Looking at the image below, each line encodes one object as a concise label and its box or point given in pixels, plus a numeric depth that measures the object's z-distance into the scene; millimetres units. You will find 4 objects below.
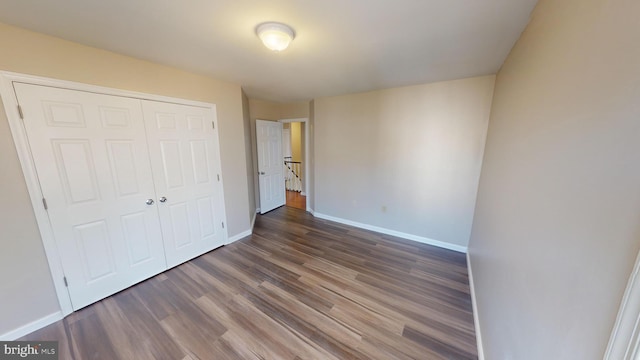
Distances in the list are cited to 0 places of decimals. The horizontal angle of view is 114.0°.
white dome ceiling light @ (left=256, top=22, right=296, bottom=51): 1520
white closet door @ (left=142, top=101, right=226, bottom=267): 2377
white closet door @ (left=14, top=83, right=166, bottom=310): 1727
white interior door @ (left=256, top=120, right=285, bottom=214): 4324
